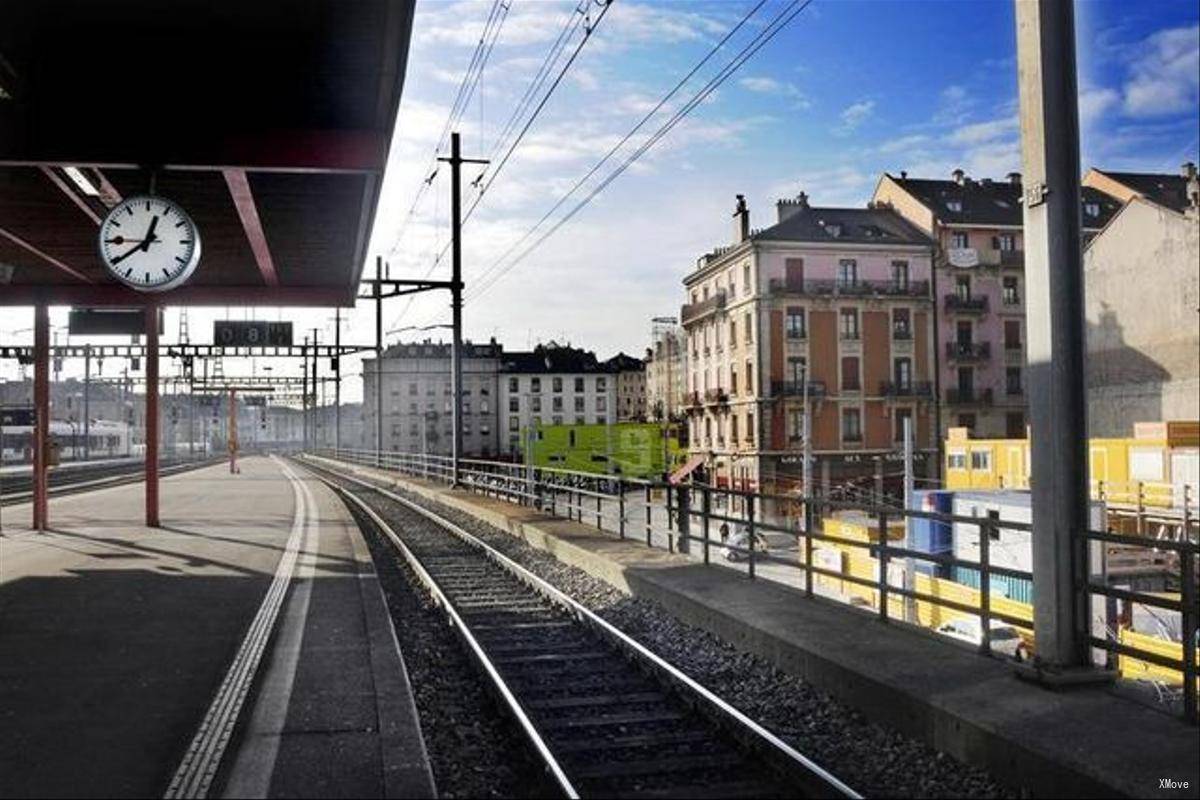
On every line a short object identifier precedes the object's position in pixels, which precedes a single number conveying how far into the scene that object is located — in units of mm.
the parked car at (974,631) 9978
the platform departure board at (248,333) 30562
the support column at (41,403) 18688
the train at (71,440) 86331
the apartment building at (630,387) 116000
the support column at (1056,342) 5758
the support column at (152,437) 19641
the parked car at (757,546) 10402
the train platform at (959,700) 4567
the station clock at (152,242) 9664
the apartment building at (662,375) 68188
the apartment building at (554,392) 106812
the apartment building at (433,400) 105375
